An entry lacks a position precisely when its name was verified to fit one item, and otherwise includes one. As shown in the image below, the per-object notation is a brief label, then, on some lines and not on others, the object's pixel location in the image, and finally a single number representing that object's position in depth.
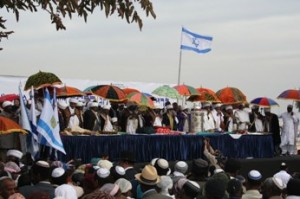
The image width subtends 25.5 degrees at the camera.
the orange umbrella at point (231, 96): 22.48
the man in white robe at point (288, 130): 21.06
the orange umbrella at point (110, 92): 18.74
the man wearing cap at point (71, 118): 16.38
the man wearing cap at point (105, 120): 16.89
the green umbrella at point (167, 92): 22.17
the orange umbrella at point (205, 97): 23.06
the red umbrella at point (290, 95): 22.32
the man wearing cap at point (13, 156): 10.78
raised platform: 14.87
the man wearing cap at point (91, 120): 16.77
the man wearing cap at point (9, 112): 14.17
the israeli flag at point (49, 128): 12.95
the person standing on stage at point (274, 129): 20.67
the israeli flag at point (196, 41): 29.44
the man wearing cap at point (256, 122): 21.27
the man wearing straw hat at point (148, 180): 8.03
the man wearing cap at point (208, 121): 19.85
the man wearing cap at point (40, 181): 7.90
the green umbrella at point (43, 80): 14.39
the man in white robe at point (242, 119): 21.32
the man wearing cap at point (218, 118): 21.00
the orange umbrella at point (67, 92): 16.98
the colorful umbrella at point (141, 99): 19.40
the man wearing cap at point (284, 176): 9.95
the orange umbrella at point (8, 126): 11.73
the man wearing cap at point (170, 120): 19.89
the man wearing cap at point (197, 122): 18.98
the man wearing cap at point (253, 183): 9.02
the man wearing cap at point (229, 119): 21.12
